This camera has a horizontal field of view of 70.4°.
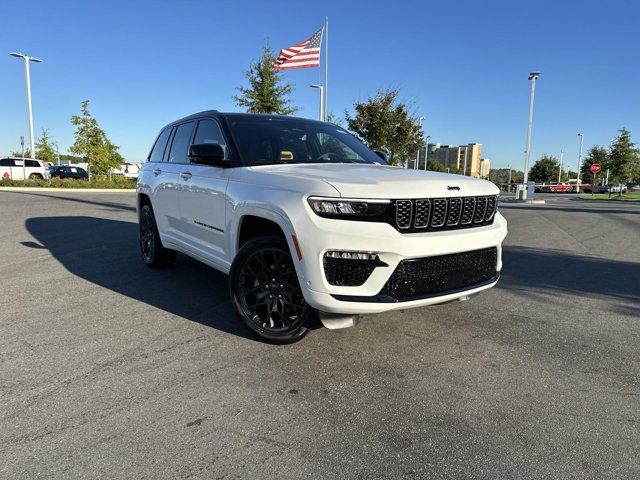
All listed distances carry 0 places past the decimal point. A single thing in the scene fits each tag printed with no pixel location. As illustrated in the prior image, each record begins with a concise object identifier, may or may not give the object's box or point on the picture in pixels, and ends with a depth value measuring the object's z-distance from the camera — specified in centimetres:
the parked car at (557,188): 6284
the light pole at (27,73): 2916
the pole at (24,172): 3028
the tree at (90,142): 3134
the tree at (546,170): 8281
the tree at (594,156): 6525
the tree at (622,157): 3841
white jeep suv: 296
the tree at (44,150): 4950
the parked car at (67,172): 3422
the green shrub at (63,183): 2686
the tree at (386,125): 2300
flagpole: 2475
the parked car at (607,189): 5284
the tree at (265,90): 2373
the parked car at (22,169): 3077
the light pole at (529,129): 2600
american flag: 2022
